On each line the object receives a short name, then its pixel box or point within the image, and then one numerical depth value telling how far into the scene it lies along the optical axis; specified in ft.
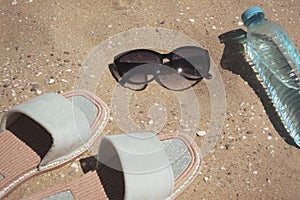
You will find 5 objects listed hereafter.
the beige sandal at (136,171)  2.74
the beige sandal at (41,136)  2.87
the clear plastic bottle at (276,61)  3.19
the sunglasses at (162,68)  3.29
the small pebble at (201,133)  3.11
